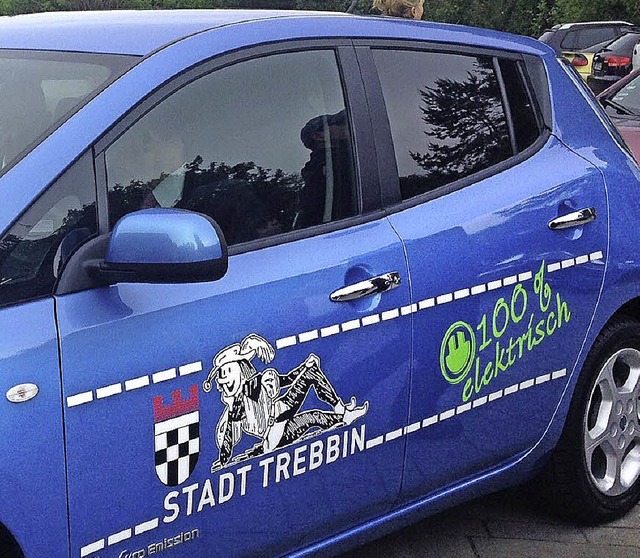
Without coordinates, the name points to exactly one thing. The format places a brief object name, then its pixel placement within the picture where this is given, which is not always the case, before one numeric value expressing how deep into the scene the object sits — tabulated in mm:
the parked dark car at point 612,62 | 18000
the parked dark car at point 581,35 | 25438
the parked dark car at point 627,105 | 7469
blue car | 2107
